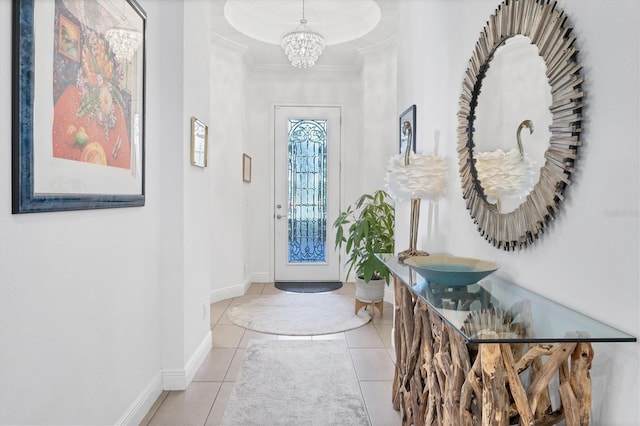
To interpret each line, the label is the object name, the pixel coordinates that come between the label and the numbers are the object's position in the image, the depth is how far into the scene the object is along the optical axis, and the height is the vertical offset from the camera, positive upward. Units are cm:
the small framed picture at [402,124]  253 +57
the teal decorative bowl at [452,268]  136 -24
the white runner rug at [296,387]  203 -112
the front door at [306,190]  507 +22
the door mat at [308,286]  472 -103
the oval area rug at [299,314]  339 -107
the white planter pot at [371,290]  371 -81
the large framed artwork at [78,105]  114 +37
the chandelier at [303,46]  359 +152
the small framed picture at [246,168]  457 +46
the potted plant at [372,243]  361 -35
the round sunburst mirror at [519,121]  115 +32
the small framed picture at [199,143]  244 +42
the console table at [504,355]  99 -43
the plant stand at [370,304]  373 -96
